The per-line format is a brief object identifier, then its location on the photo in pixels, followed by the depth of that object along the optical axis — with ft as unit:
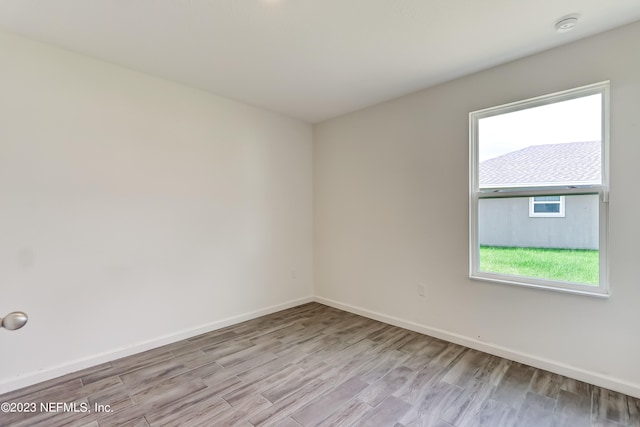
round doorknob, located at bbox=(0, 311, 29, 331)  2.75
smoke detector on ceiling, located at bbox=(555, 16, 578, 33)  6.39
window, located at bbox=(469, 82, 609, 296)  7.11
